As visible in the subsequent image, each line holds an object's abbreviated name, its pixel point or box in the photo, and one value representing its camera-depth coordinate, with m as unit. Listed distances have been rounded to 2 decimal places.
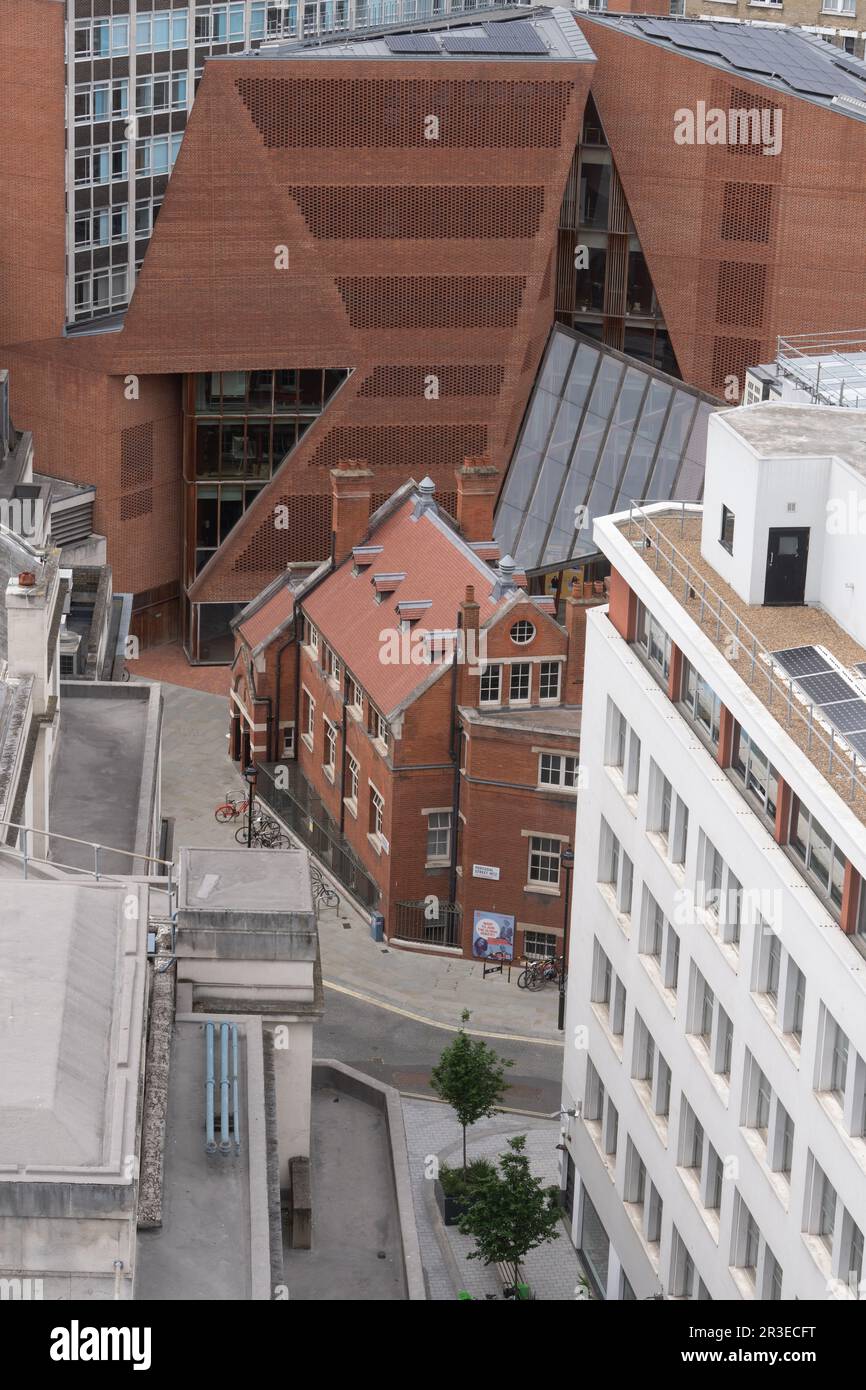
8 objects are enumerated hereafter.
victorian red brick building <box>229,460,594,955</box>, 68.75
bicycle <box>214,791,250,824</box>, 80.44
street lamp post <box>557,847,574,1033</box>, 65.12
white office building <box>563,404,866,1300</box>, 39.31
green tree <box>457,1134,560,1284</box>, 51.47
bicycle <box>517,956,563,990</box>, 69.50
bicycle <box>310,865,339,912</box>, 74.19
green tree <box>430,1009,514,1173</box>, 56.50
